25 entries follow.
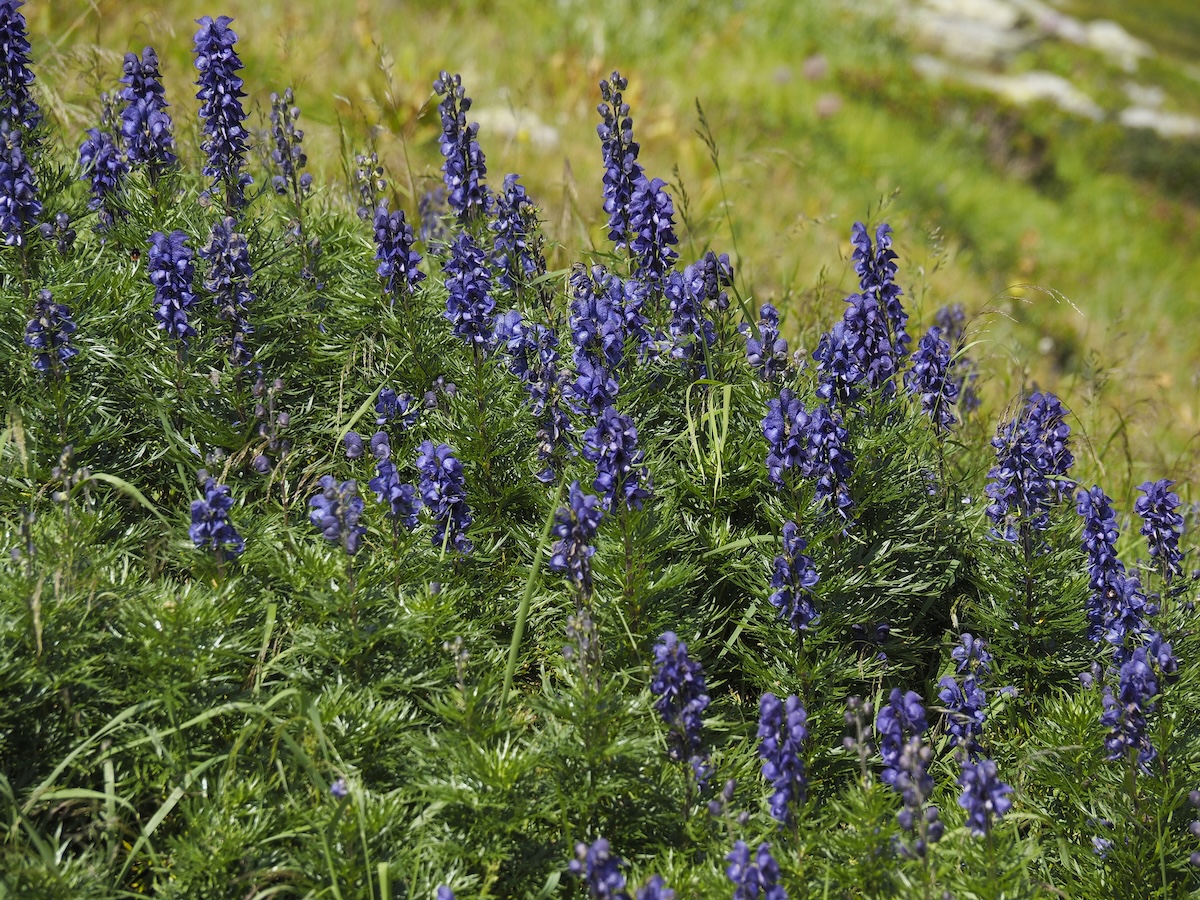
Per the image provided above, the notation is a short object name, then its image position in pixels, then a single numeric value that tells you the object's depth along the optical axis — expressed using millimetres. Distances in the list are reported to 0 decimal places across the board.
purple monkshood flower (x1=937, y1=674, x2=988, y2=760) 5414
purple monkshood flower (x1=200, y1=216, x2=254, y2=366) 6148
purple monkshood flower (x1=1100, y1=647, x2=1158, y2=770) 5090
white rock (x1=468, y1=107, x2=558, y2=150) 15742
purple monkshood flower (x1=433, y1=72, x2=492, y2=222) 6977
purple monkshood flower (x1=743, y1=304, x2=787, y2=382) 6293
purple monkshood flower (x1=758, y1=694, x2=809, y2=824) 4547
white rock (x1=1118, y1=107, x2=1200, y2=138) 39119
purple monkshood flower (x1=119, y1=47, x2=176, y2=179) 6867
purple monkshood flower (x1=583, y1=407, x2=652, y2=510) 5316
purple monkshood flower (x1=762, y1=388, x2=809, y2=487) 5590
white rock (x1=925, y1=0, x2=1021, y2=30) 48687
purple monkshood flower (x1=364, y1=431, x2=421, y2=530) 5387
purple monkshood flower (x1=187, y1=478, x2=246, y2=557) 5219
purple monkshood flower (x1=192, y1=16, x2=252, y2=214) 6820
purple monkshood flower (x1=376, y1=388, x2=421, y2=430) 6508
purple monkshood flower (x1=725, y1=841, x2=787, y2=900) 4258
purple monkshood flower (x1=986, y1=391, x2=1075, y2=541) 6250
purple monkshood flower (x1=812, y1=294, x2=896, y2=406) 6148
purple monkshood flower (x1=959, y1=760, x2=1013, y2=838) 4535
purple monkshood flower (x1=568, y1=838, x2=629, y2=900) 4137
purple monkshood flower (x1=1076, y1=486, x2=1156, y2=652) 5886
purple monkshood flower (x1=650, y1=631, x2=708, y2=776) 4727
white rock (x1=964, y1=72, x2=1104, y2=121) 37437
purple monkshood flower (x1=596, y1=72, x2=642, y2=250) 6762
